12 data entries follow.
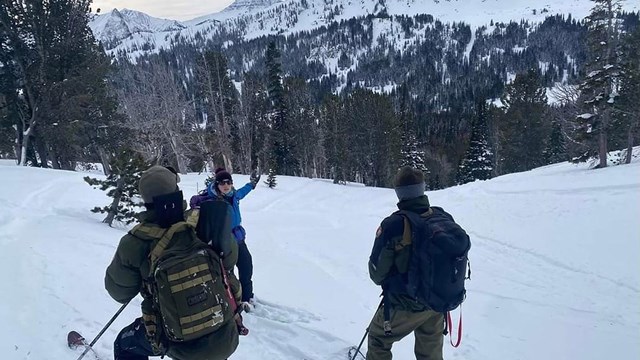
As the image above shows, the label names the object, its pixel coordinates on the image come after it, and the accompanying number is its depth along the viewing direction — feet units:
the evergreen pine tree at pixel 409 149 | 146.51
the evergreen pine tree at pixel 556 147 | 155.12
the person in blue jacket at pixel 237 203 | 16.11
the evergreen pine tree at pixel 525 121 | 139.13
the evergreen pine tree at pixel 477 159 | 138.21
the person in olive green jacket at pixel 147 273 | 8.25
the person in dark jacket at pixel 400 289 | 10.49
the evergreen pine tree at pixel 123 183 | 33.40
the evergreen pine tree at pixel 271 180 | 85.23
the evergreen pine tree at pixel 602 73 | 65.05
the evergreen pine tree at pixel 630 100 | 61.98
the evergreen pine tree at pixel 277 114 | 124.06
